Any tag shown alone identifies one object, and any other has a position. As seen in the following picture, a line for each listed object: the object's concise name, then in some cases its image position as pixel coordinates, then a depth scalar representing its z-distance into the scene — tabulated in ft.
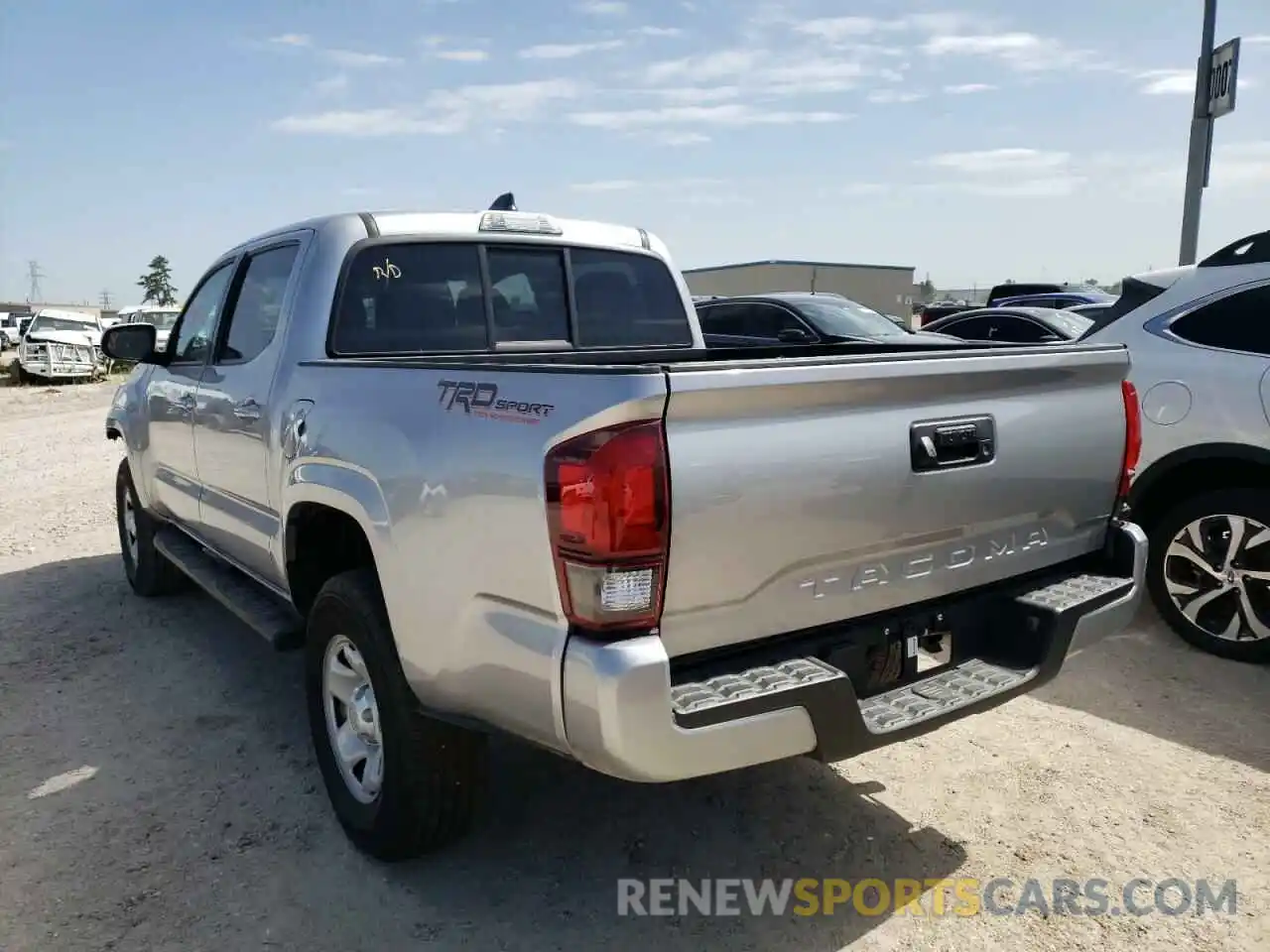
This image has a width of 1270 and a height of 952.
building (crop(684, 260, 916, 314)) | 195.31
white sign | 31.30
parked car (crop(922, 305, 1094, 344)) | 40.22
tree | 290.97
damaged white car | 79.00
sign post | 31.71
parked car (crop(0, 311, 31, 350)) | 144.97
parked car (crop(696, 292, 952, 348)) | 36.94
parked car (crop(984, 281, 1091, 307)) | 76.28
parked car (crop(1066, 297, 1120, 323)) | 49.19
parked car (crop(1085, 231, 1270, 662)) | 15.31
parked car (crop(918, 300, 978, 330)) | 86.89
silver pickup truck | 7.37
